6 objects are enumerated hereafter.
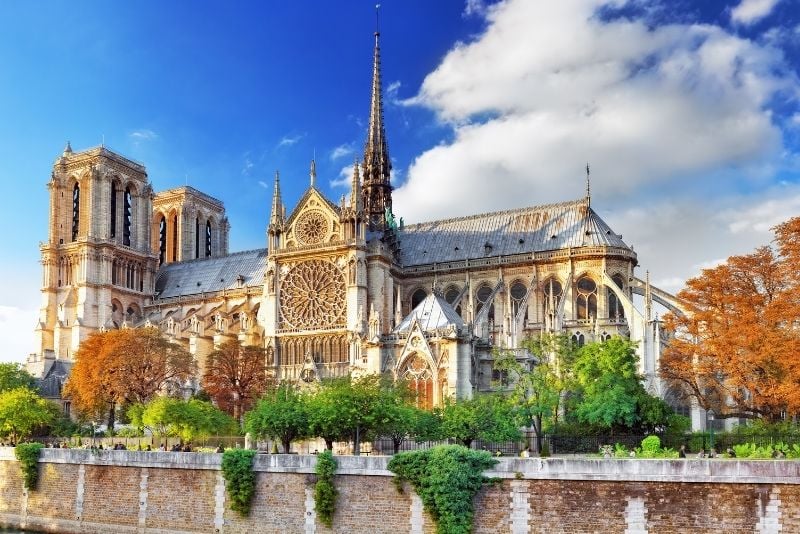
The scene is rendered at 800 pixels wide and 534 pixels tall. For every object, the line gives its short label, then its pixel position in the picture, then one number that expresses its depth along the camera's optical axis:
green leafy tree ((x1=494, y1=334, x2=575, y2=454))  41.00
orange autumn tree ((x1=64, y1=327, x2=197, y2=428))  56.75
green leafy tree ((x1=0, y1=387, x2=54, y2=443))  51.25
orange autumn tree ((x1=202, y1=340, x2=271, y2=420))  58.41
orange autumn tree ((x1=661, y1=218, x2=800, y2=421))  35.81
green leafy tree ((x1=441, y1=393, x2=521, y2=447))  37.38
